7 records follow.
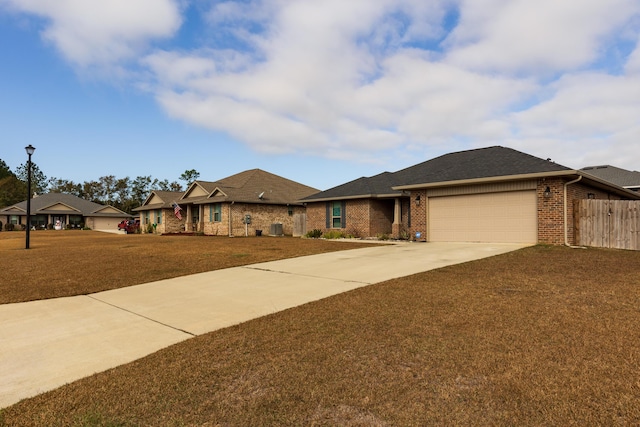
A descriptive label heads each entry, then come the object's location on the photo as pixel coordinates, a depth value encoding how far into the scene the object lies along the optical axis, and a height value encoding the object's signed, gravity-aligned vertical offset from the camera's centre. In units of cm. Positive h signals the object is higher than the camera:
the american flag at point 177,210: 3338 +88
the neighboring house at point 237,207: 2845 +114
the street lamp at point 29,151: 1795 +346
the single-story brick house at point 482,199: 1370 +100
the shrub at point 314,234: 2438 -98
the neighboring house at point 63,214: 5012 +73
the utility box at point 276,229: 2828 -75
